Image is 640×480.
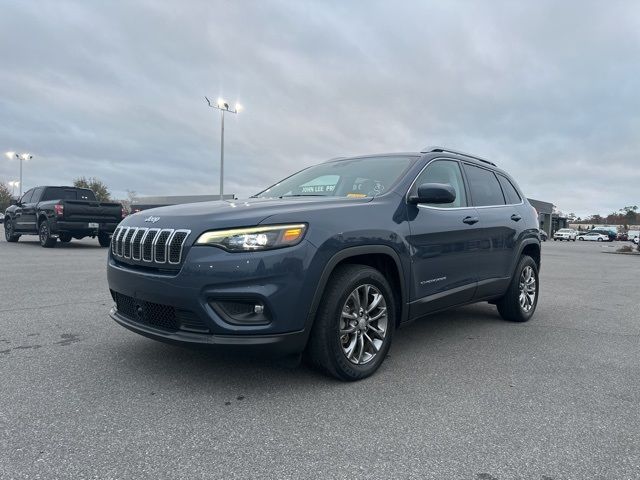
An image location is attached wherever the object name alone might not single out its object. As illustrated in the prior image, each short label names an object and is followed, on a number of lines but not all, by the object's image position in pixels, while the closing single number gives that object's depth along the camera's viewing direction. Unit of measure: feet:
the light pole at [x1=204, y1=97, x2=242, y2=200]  101.33
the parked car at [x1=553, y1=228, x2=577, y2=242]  198.90
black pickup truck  42.57
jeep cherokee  9.32
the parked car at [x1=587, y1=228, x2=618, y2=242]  205.63
